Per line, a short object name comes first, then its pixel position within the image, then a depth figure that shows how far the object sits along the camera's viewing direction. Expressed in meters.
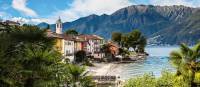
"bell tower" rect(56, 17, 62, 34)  90.30
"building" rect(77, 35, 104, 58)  96.35
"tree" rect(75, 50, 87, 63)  80.26
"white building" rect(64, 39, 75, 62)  72.27
